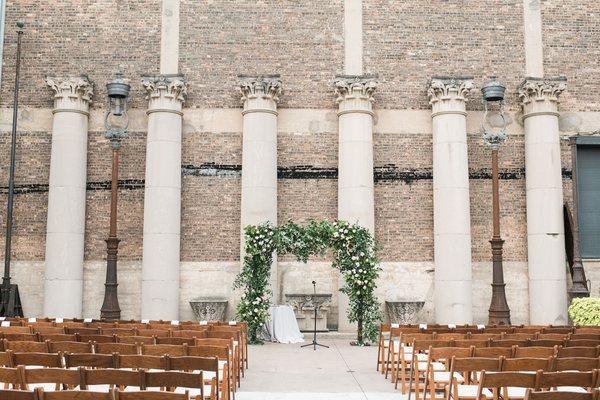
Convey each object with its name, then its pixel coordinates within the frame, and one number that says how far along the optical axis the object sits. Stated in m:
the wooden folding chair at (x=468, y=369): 7.12
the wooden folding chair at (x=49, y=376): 6.21
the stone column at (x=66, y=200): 19.08
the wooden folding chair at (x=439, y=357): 7.98
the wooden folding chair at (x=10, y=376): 6.30
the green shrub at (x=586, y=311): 16.36
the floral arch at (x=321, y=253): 16.55
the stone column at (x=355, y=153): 19.44
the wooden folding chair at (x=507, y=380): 6.33
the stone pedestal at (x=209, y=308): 19.12
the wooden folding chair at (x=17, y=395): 5.27
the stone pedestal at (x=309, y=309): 18.92
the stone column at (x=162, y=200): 19.11
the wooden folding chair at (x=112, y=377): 6.20
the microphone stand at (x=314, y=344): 15.30
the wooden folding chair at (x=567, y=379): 6.32
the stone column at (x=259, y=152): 19.41
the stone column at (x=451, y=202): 19.31
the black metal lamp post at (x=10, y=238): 18.84
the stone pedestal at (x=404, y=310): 19.16
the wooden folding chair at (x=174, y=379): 6.19
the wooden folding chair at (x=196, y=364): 7.13
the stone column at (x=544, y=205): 19.45
